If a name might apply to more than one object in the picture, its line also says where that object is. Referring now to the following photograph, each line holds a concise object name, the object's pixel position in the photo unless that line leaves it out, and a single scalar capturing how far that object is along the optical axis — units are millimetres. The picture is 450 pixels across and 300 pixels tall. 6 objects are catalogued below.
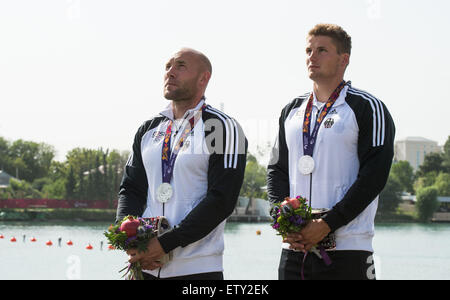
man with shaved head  4332
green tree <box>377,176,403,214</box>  80438
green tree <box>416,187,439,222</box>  81875
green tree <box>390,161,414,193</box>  98438
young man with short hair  4199
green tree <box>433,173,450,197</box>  88125
